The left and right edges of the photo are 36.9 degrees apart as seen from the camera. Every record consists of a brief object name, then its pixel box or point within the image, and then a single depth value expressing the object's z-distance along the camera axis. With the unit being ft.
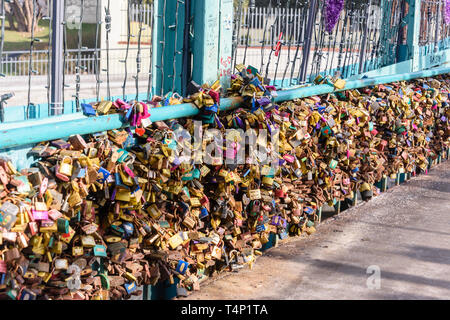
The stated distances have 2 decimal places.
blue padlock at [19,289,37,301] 9.65
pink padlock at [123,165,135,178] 11.14
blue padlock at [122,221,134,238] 11.60
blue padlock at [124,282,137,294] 11.87
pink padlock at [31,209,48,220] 9.41
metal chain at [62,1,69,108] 11.33
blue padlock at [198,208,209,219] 13.61
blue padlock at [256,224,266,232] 15.51
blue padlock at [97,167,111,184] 10.68
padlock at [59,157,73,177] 9.90
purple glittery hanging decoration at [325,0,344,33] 21.25
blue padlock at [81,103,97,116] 11.07
